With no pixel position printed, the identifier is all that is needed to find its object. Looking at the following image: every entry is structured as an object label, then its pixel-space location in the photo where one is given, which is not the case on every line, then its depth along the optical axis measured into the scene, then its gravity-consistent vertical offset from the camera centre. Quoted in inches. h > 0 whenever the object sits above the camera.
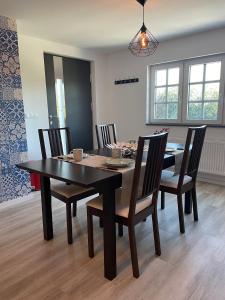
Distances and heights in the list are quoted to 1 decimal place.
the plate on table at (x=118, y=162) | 69.6 -16.6
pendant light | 86.3 +26.0
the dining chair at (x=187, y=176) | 80.6 -26.0
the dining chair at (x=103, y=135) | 116.6 -12.9
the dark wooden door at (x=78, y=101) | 160.9 +7.5
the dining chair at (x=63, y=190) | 78.3 -28.1
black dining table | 59.1 -17.9
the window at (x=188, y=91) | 136.6 +11.3
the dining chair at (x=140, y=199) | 60.5 -25.9
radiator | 134.2 -29.7
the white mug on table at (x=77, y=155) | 80.0 -15.3
